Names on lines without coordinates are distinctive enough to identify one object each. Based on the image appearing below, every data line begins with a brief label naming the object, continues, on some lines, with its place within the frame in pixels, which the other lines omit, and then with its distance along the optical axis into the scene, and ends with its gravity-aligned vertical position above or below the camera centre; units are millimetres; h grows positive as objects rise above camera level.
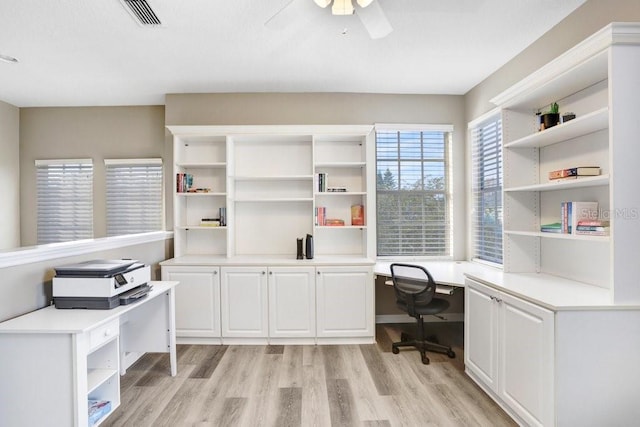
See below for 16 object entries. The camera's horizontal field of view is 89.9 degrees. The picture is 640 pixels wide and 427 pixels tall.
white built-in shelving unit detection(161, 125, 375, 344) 3312 -264
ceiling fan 1874 +1211
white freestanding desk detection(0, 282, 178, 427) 1668 -823
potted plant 2268 +673
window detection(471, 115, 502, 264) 3424 +268
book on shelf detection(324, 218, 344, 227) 3701 -102
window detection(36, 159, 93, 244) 4332 +228
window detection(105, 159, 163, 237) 4289 +270
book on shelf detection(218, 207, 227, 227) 3654 -11
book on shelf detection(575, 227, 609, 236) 1871 -125
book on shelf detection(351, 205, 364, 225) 3696 -13
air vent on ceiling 2182 +1458
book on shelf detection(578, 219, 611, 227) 1931 -64
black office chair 2881 -784
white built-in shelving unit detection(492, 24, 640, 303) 1706 +383
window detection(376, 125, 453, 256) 4008 +165
